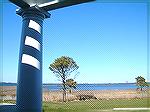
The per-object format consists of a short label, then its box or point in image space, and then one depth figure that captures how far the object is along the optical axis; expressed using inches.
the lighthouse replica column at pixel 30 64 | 162.6
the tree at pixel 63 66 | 389.1
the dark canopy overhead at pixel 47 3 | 161.0
